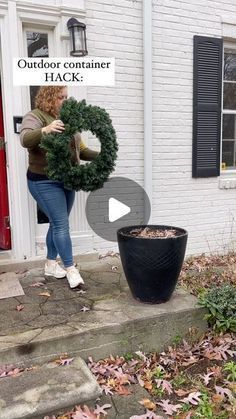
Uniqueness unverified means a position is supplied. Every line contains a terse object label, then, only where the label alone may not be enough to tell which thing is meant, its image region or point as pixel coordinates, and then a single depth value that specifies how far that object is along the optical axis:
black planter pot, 2.63
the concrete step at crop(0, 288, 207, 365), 2.27
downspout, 3.95
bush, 2.73
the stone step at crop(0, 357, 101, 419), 1.89
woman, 2.82
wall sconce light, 3.41
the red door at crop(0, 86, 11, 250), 3.50
